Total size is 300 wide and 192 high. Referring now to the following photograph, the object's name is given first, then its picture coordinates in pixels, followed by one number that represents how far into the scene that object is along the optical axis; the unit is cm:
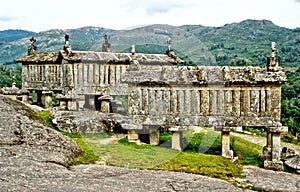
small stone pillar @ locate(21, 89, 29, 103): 3216
